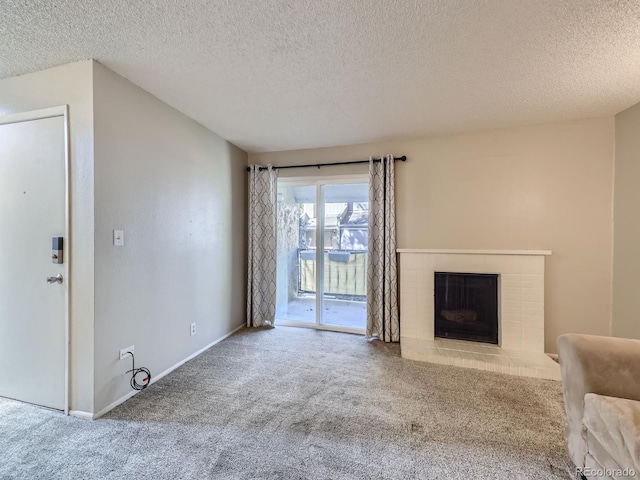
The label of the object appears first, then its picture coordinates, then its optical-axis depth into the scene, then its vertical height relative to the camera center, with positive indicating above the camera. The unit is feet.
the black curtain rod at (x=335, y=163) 10.24 +3.13
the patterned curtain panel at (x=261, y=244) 11.51 -0.24
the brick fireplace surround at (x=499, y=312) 8.31 -2.62
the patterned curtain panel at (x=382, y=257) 10.16 -0.75
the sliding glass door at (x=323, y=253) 11.37 -0.63
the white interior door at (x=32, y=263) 6.02 -0.57
